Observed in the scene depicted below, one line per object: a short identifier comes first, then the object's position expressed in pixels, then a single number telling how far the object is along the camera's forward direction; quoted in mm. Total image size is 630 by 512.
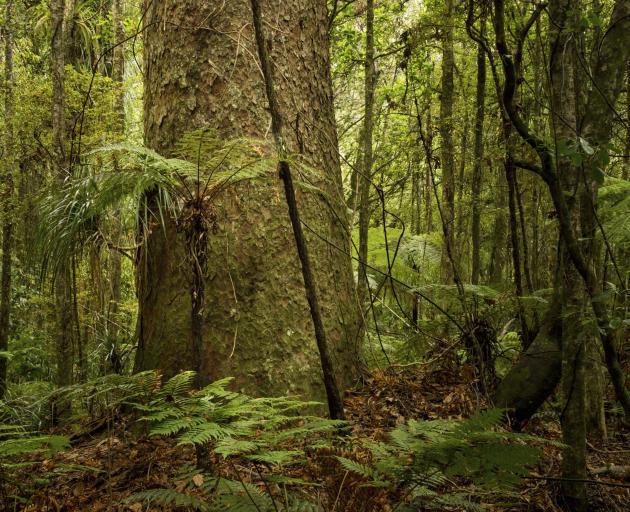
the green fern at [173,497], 1734
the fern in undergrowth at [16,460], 1869
